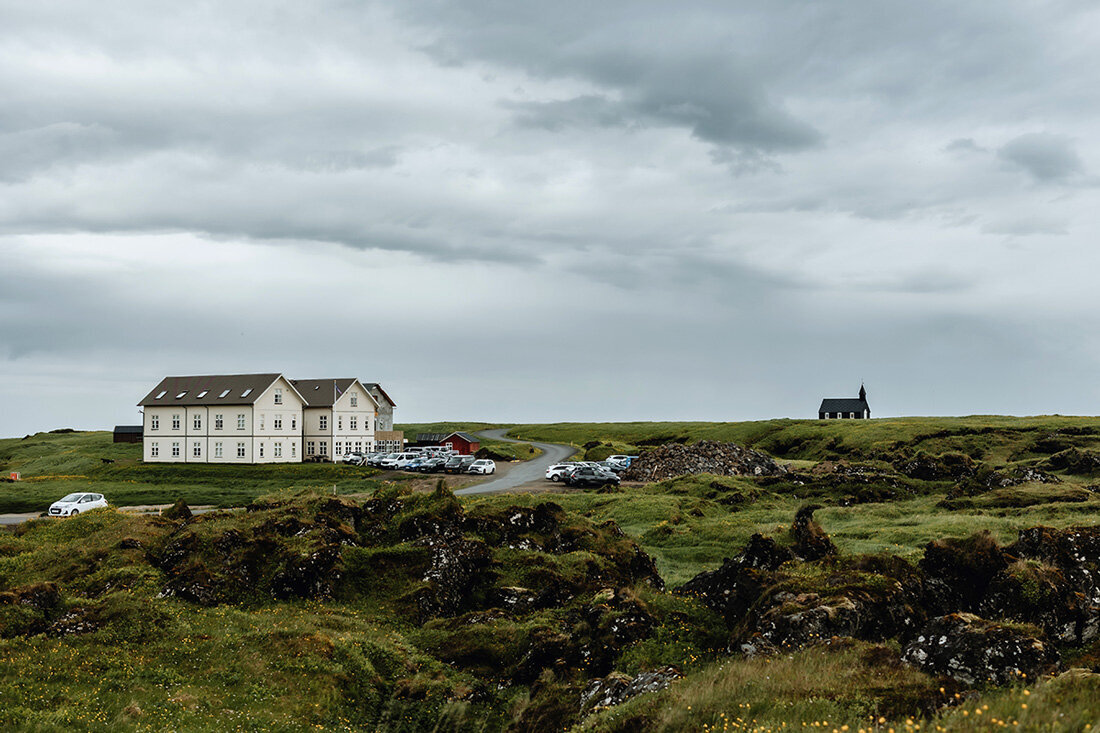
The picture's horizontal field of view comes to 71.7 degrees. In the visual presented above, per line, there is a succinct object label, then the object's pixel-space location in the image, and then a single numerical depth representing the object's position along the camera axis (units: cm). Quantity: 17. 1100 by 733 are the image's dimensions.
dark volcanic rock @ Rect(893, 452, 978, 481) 6788
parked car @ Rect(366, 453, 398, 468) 9346
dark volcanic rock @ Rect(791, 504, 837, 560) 2623
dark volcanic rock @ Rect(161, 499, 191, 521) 3922
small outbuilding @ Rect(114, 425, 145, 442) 14569
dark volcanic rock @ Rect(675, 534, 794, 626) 2293
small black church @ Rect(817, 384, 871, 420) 19562
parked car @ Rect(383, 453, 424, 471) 9162
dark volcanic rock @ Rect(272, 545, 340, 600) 2912
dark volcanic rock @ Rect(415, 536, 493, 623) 2867
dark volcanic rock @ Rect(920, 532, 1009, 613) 2105
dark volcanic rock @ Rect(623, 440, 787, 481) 7919
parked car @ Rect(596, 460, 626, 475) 8185
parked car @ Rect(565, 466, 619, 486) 7394
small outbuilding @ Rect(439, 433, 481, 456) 11836
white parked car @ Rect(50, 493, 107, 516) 5384
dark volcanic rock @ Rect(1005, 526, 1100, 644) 1866
